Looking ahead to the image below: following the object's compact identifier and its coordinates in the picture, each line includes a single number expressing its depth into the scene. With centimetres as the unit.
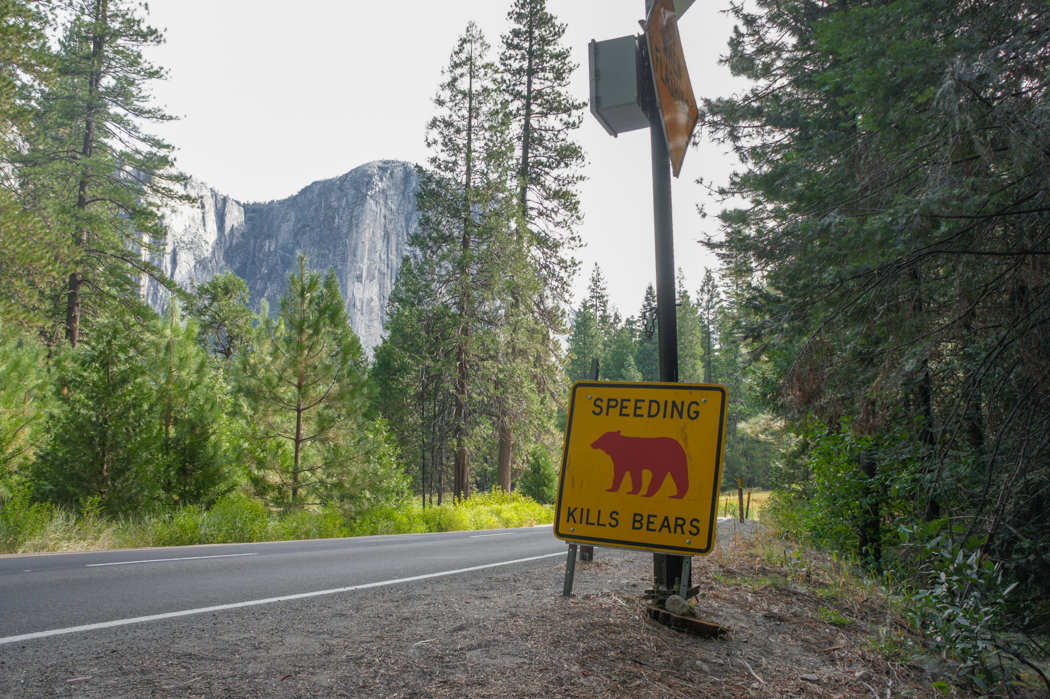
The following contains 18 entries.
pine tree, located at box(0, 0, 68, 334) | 1294
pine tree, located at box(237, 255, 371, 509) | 1483
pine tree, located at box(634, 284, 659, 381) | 6706
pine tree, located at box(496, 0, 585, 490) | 2108
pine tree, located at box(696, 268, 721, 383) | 6699
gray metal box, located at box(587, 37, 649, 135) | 311
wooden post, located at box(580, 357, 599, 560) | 632
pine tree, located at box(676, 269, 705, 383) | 5778
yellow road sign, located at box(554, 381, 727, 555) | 326
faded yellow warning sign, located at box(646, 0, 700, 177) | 315
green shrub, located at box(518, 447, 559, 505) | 3120
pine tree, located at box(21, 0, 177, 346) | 2033
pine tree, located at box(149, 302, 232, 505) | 1221
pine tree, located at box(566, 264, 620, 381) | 6278
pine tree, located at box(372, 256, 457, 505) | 2014
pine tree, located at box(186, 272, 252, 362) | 3566
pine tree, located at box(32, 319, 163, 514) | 1038
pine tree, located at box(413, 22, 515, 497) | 2075
